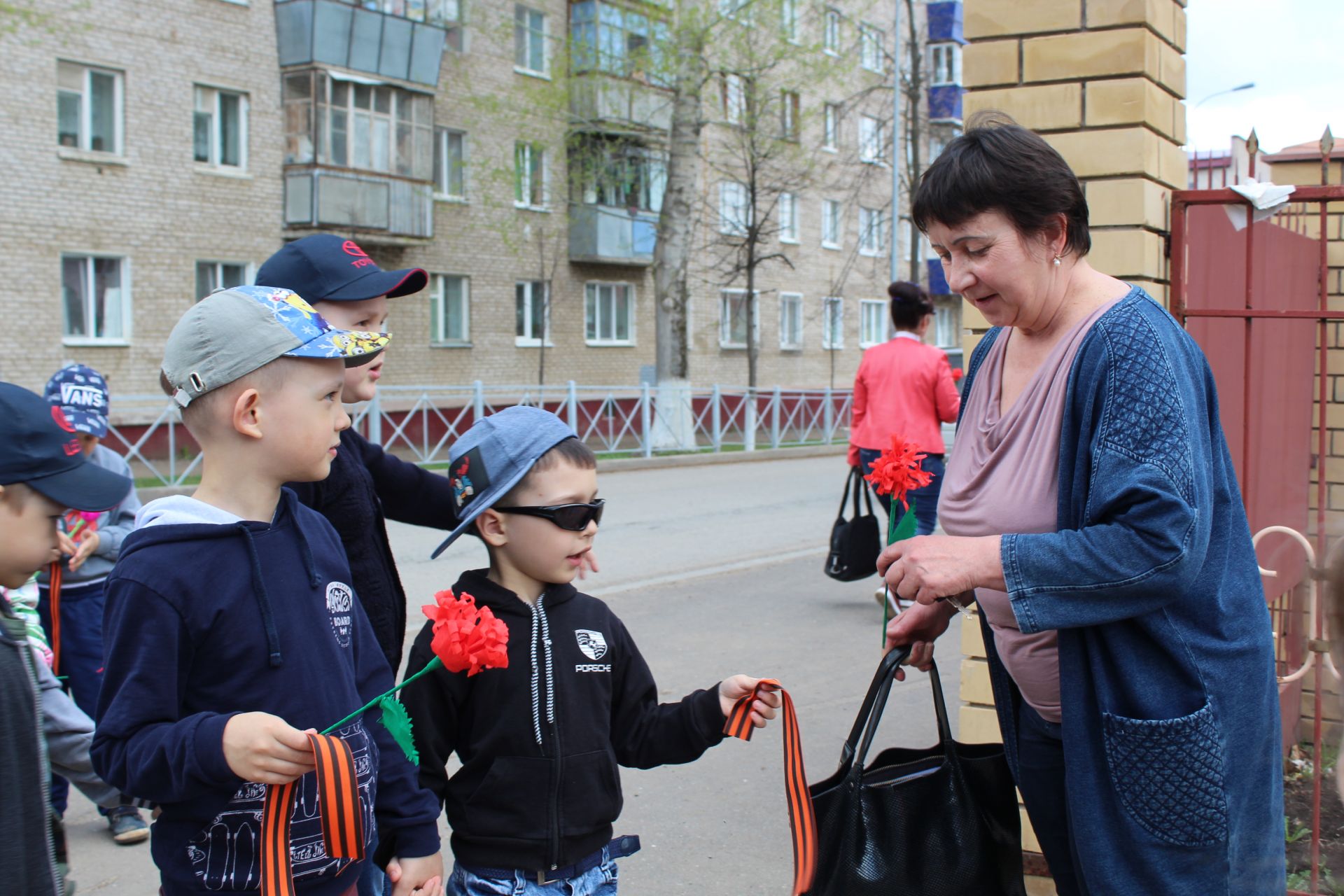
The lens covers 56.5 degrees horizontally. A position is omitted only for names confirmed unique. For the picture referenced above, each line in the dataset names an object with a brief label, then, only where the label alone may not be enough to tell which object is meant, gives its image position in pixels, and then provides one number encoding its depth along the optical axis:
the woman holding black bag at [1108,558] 1.94
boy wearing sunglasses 2.33
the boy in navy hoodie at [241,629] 1.90
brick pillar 3.32
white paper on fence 3.20
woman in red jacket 7.35
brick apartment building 19.31
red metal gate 3.37
